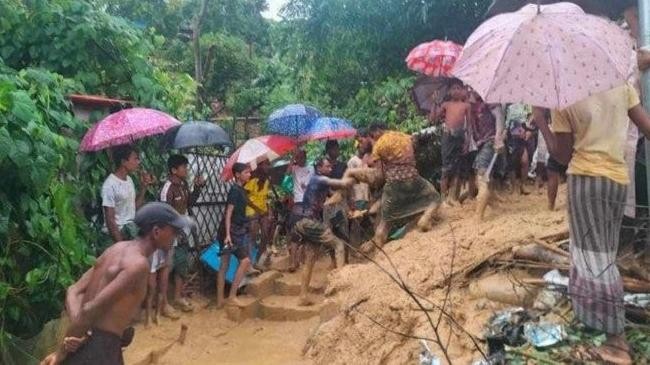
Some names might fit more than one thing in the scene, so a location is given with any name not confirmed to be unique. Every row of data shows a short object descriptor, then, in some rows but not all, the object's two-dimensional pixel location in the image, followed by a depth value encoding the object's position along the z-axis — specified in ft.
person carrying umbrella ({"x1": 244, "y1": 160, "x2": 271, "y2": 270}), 25.90
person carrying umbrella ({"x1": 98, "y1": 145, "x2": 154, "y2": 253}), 19.80
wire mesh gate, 28.32
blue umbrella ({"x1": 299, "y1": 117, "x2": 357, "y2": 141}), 28.78
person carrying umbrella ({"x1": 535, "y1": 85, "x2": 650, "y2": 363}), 11.10
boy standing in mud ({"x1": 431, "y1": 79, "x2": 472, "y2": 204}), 23.44
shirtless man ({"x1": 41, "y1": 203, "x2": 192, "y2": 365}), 11.02
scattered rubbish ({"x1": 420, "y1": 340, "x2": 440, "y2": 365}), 13.61
